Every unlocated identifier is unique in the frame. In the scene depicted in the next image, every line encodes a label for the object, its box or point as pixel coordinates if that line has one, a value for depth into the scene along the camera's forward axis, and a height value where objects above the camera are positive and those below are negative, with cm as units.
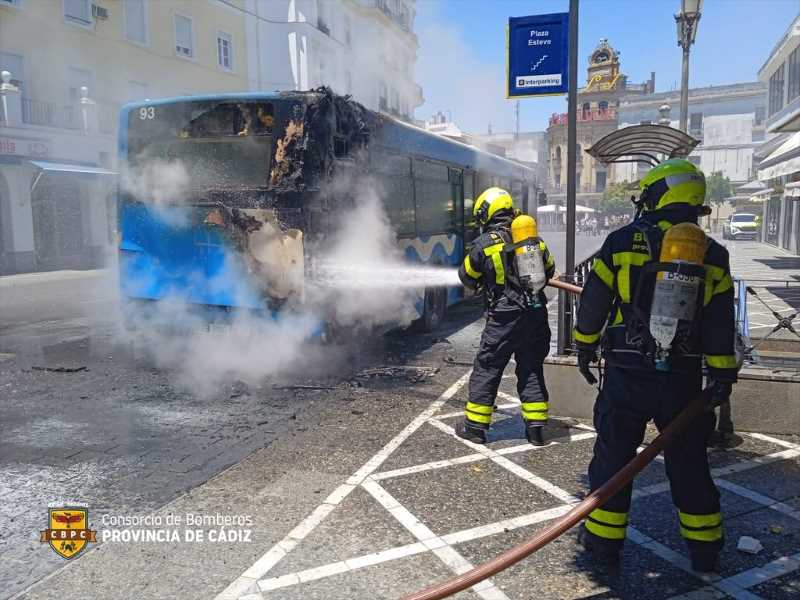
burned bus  620 +38
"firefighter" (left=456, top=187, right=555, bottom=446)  472 -71
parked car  3456 -32
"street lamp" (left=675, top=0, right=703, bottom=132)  1026 +319
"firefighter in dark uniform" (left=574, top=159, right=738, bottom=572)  285 -57
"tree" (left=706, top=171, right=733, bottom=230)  5500 +283
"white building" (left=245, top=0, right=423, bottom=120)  2727 +843
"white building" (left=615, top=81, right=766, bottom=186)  6034 +958
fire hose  255 -123
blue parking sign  593 +157
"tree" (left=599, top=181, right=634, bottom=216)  5850 +189
